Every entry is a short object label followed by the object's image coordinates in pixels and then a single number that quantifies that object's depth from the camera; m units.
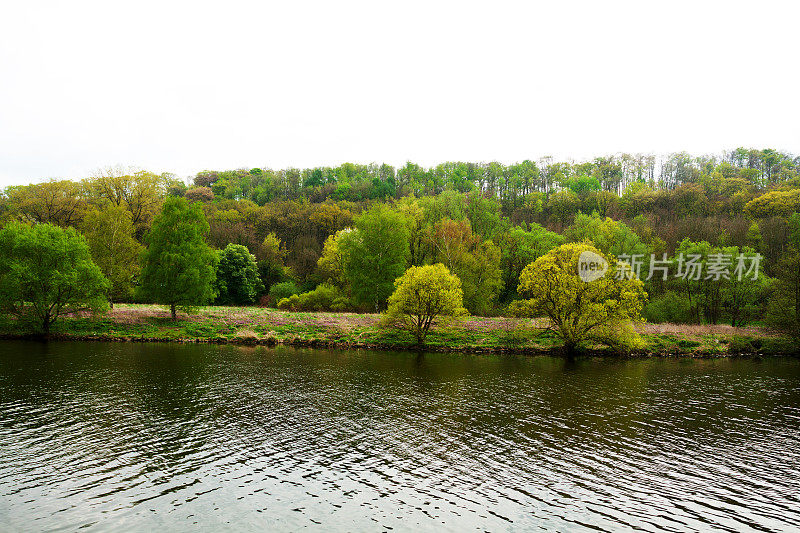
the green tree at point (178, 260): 57.25
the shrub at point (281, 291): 87.31
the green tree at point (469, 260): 71.64
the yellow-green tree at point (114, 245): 62.56
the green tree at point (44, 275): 49.41
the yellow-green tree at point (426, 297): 52.62
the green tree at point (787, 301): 54.00
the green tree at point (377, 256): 70.12
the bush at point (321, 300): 75.69
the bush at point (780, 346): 54.50
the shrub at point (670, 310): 68.81
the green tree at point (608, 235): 81.25
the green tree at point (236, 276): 85.38
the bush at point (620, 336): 50.22
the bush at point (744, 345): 55.50
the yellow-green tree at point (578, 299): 48.97
